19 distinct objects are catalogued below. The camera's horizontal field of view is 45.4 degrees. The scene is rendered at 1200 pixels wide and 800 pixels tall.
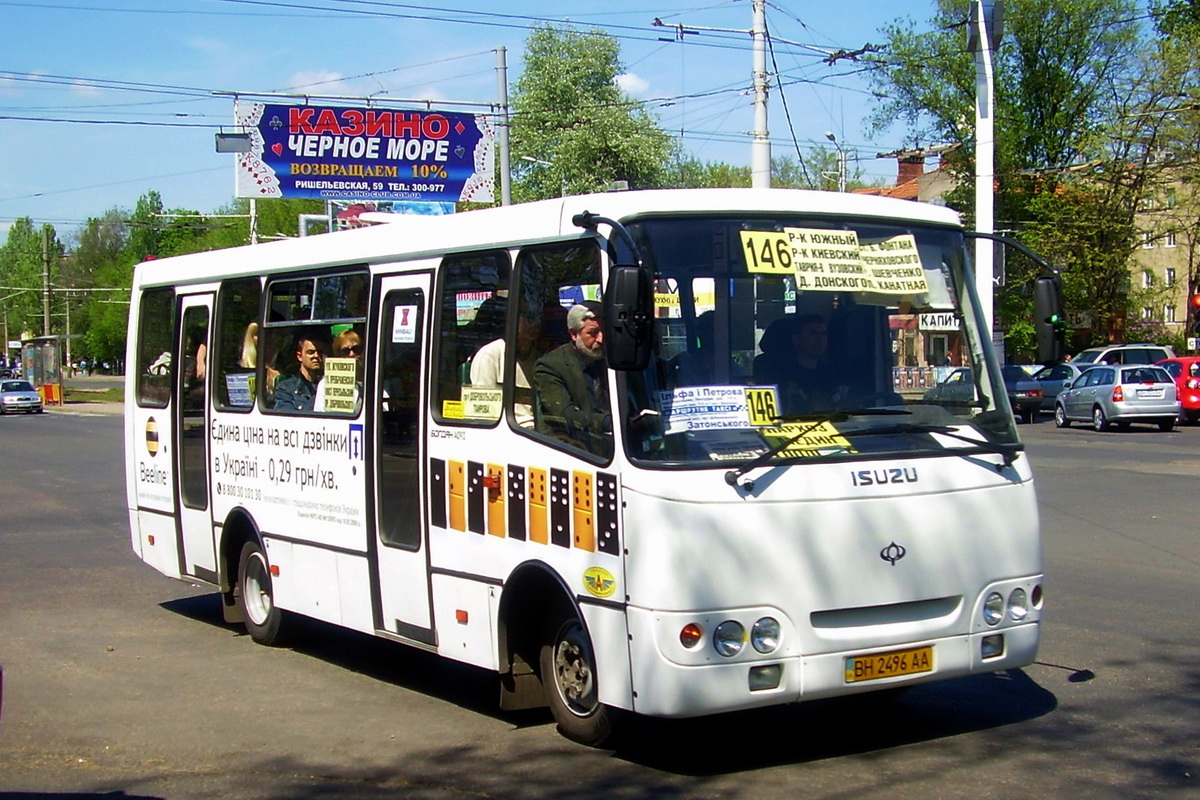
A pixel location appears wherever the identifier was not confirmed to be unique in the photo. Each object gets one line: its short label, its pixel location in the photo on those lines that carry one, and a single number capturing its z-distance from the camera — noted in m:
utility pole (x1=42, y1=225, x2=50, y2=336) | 76.50
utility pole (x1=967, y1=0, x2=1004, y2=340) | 25.44
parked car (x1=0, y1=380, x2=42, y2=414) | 61.78
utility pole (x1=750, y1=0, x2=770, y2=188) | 23.84
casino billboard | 28.62
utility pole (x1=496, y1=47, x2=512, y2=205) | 30.30
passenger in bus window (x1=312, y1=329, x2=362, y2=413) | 8.58
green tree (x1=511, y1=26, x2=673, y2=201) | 54.97
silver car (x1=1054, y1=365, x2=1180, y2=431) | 33.41
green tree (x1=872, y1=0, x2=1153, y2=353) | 51.56
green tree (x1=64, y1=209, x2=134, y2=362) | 118.00
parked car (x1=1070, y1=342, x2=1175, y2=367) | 42.78
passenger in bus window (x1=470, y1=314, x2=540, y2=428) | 7.05
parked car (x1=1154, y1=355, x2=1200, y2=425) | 35.66
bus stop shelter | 71.56
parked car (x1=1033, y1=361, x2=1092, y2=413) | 42.22
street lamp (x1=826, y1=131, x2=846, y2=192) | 54.97
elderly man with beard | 6.43
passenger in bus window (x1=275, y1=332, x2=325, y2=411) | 9.07
